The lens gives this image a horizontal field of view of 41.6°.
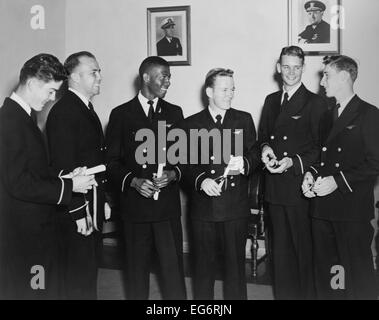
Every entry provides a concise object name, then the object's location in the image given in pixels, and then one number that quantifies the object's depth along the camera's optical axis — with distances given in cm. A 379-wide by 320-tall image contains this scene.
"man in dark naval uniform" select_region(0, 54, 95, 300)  241
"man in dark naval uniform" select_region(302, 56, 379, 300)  290
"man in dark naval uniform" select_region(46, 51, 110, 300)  288
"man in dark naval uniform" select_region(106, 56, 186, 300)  312
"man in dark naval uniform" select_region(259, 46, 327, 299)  318
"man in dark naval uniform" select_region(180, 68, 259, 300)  303
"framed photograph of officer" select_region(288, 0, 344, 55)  401
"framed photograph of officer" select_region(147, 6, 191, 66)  455
